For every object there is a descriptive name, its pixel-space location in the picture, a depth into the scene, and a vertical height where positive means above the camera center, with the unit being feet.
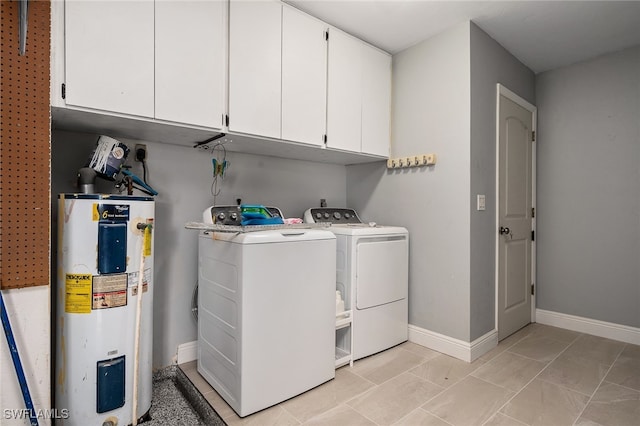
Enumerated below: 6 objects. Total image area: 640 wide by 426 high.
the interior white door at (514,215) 9.04 -0.03
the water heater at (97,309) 4.94 -1.52
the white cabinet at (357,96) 8.14 +3.17
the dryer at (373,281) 7.54 -1.66
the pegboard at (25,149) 4.33 +0.88
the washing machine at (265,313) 5.49 -1.87
